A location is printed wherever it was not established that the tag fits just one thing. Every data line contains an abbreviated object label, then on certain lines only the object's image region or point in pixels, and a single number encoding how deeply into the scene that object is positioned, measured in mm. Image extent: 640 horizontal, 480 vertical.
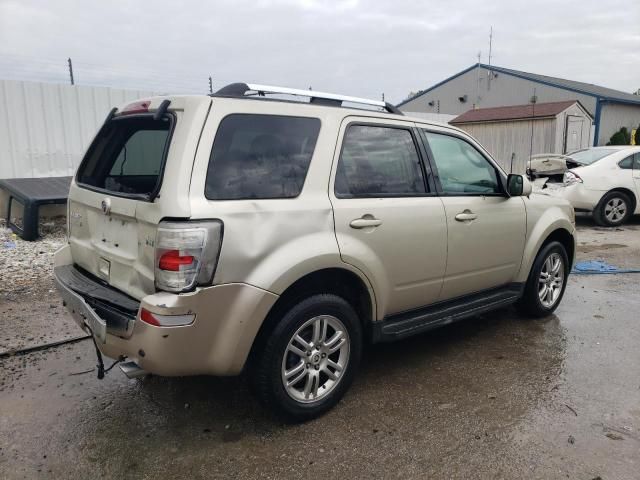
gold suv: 2584
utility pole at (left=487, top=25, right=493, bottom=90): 30056
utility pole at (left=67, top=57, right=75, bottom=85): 9828
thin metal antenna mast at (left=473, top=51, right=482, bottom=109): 30722
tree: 23391
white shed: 18047
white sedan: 9828
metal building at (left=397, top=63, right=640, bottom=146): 24500
